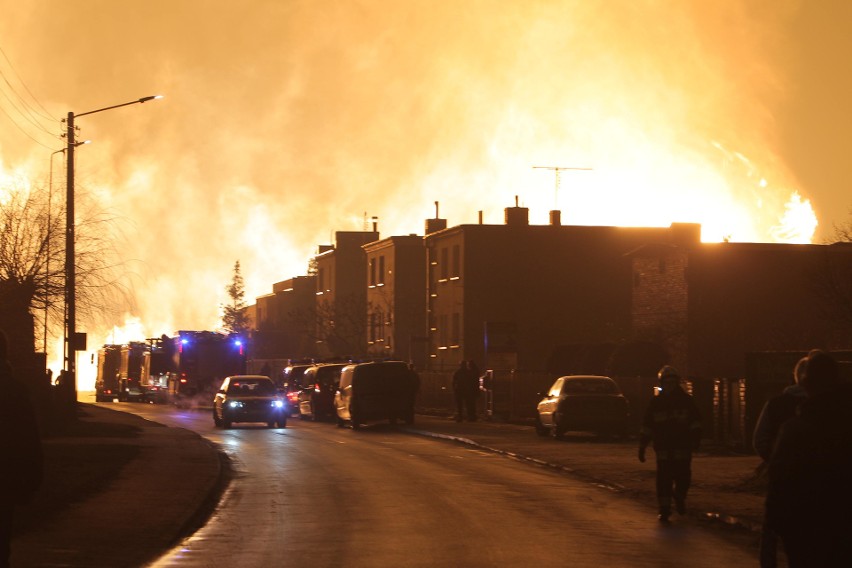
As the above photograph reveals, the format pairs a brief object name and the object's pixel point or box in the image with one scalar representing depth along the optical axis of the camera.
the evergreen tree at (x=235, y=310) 169.75
